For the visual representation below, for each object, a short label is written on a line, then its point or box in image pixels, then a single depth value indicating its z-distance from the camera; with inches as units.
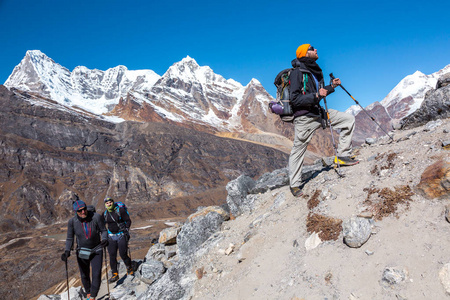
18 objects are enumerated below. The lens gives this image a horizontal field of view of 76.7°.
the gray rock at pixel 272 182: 290.7
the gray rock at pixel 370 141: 297.7
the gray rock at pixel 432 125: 212.6
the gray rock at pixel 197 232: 279.7
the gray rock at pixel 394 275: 99.5
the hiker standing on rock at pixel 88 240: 209.9
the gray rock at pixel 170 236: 339.0
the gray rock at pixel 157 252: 335.3
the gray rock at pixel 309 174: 233.5
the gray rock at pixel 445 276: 91.0
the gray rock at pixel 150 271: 263.4
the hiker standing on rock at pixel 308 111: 173.8
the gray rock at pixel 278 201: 215.8
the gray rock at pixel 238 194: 298.8
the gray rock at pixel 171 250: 324.2
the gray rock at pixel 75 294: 280.7
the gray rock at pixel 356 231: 121.3
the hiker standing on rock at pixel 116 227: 275.6
